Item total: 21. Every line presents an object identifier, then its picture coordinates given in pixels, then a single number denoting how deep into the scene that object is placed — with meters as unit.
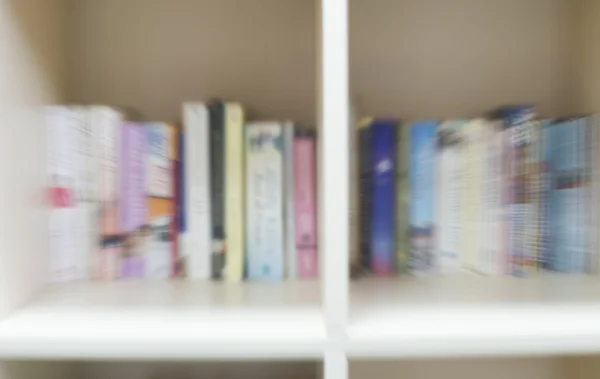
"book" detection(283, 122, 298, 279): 0.93
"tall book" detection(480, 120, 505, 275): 0.95
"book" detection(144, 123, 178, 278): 0.93
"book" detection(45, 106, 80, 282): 0.90
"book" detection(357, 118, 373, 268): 0.96
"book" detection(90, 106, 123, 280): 0.92
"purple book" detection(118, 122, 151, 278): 0.93
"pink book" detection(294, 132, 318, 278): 0.93
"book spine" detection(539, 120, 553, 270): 0.98
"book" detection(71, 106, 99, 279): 0.91
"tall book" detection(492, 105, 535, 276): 0.96
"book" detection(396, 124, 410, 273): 0.96
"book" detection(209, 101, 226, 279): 0.92
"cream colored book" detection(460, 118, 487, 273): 0.95
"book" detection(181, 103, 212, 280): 0.92
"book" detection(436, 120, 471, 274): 0.95
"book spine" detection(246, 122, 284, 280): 0.92
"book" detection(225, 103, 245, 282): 0.91
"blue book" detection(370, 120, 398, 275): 0.96
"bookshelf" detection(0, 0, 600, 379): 0.72
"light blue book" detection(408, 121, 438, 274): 0.96
